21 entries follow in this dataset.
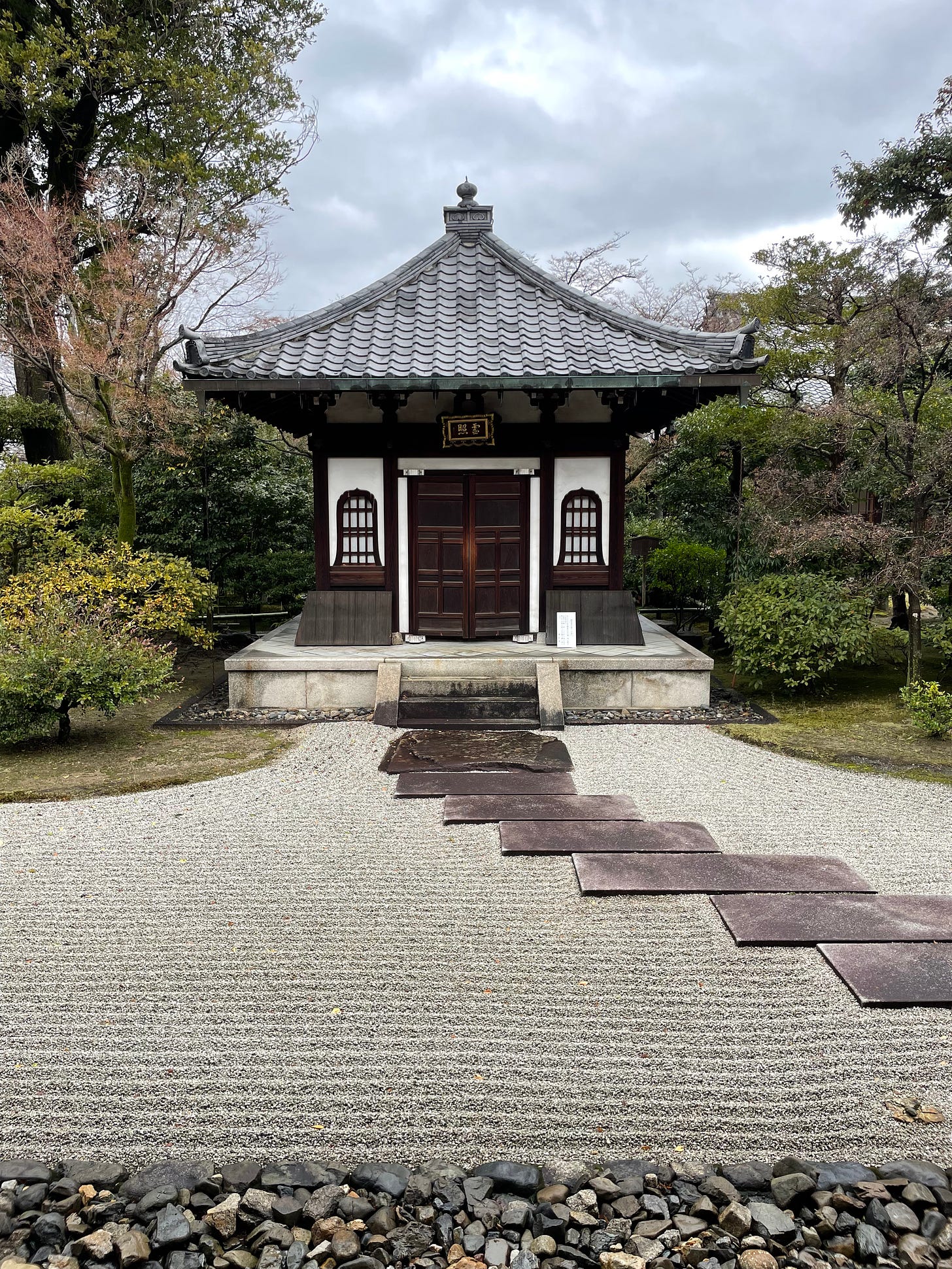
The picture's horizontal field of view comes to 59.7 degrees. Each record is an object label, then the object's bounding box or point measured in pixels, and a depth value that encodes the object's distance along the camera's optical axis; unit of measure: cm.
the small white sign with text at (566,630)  1043
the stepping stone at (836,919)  405
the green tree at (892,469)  863
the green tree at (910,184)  1170
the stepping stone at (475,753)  718
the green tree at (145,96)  1348
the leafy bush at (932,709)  788
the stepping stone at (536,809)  583
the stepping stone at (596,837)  523
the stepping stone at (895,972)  355
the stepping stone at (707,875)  461
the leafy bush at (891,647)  1127
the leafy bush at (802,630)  928
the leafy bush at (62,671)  756
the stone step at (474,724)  865
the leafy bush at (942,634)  877
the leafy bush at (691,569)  1366
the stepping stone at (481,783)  645
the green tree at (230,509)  1327
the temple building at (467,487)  1014
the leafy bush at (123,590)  870
